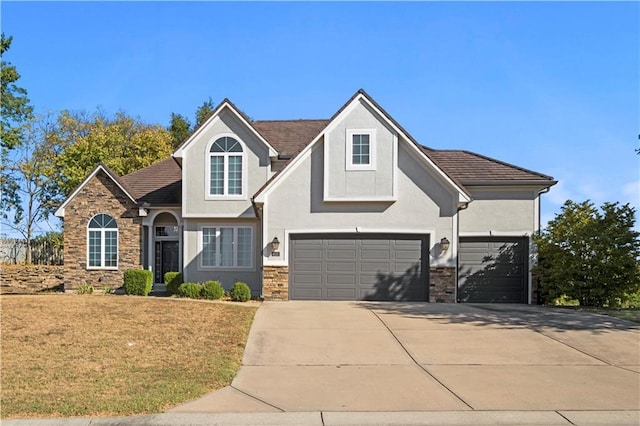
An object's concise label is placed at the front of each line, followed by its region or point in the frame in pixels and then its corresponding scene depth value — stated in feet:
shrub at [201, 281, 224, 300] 57.88
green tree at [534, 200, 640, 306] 52.75
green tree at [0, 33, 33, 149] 91.13
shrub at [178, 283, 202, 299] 59.00
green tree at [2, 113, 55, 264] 116.16
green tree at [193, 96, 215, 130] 159.43
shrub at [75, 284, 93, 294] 64.54
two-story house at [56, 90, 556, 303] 55.57
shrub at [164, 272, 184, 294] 65.21
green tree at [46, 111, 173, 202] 108.78
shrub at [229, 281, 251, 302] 54.80
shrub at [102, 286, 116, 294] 66.09
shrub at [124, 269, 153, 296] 63.41
